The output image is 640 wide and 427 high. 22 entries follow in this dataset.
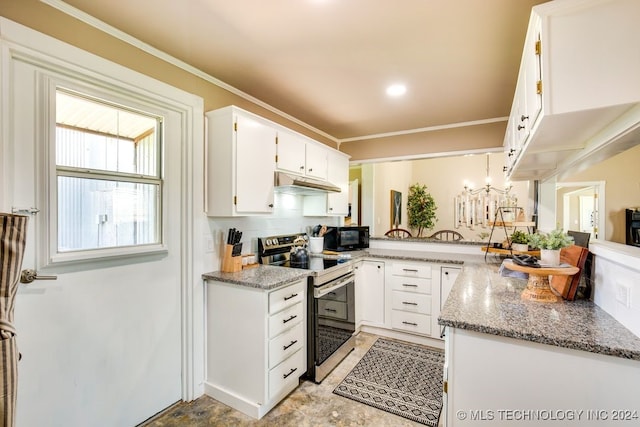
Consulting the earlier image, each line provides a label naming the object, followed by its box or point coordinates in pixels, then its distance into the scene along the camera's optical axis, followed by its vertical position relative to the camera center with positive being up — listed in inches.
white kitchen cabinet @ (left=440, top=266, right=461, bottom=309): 115.8 -26.8
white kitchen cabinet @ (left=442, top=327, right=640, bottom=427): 40.4 -25.7
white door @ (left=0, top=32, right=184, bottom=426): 55.6 -22.6
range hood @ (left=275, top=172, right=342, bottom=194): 98.6 +8.8
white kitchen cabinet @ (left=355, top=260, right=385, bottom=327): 128.9 -36.6
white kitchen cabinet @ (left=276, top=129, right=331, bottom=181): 103.8 +21.2
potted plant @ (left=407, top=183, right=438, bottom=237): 248.8 +1.4
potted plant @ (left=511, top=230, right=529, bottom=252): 104.0 -11.0
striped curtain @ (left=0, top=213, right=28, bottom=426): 31.6 -10.5
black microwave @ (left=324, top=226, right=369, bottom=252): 142.3 -13.8
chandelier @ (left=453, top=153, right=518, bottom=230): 234.2 +5.8
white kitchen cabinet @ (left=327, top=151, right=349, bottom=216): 136.7 +14.5
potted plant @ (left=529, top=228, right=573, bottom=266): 60.1 -7.1
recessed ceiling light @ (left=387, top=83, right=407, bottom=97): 95.3 +40.4
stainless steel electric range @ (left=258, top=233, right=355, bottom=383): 91.7 -32.1
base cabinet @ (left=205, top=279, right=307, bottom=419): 76.8 -37.0
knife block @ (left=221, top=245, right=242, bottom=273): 89.7 -15.9
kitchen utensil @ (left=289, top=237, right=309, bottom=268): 104.8 -17.4
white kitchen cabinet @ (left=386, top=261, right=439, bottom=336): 119.9 -35.8
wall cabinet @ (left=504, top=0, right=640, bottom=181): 40.3 +20.4
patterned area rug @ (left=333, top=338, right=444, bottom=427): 80.7 -54.0
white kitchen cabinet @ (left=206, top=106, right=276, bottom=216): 84.4 +13.9
